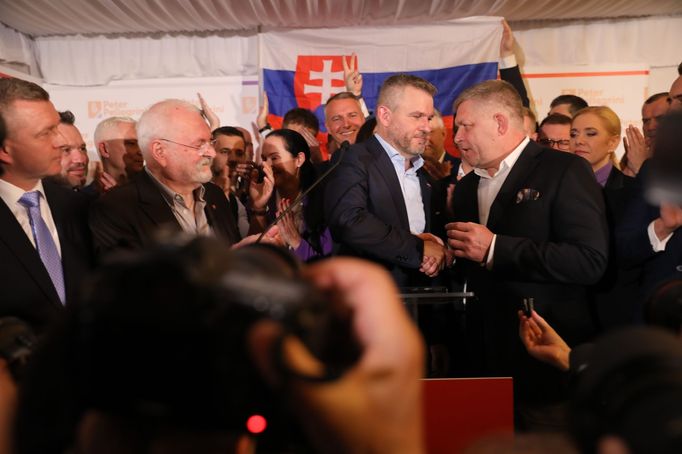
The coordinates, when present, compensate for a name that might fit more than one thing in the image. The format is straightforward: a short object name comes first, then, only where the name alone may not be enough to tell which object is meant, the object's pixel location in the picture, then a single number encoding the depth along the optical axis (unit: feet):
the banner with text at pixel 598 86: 22.29
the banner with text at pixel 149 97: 24.44
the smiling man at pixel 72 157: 14.40
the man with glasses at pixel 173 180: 8.53
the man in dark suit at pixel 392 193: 10.25
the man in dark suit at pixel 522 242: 8.27
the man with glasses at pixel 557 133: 14.69
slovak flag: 21.58
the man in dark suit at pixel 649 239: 7.49
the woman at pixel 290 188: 12.66
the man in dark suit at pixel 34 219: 6.32
